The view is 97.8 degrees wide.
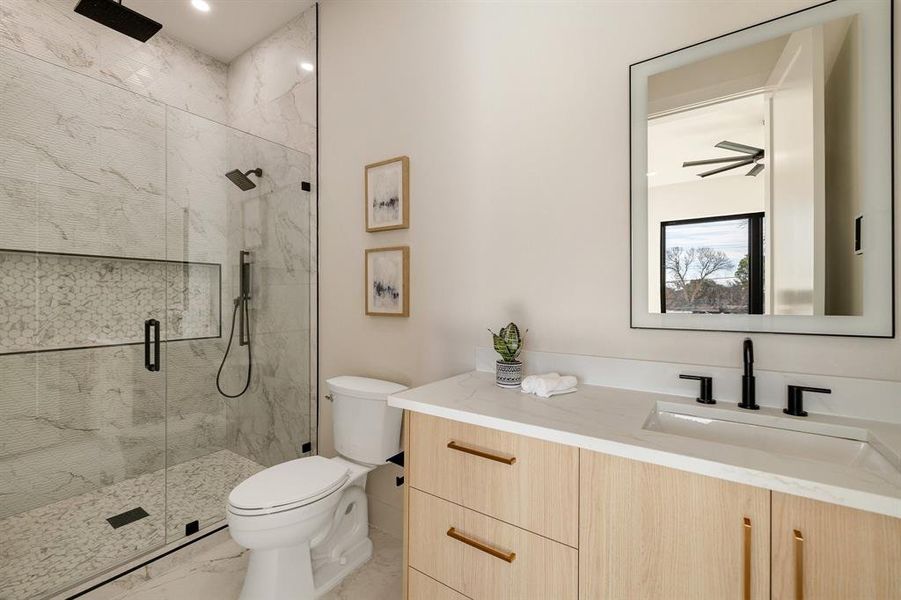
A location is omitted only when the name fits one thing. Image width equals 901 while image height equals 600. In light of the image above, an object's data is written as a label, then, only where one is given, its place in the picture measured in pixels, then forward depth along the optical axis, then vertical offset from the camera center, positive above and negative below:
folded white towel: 1.25 -0.28
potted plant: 1.38 -0.20
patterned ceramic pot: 1.37 -0.26
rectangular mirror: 1.02 +0.35
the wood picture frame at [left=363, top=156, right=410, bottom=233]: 1.89 +0.52
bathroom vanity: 0.69 -0.42
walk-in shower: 1.62 -0.11
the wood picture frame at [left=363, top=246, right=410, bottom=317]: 1.90 +0.09
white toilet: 1.36 -0.76
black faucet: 1.09 -0.24
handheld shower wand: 2.26 -0.01
